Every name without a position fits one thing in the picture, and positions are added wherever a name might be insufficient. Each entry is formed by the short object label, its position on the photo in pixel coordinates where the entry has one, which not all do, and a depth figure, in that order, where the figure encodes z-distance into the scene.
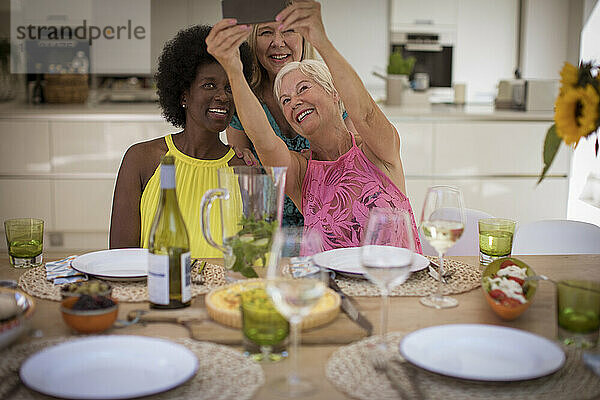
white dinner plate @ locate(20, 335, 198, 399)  0.75
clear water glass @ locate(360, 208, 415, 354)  0.87
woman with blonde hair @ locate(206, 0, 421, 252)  1.62
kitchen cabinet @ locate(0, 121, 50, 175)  3.61
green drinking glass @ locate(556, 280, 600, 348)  0.90
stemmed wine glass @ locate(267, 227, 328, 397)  0.76
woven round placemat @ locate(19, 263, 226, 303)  1.12
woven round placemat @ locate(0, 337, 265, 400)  0.75
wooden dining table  0.83
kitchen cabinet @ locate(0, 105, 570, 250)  3.62
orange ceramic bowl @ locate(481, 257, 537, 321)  1.01
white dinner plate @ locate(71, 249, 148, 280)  1.20
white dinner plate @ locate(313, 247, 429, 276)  1.24
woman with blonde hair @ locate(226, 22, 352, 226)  2.01
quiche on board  0.98
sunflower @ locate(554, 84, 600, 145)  0.96
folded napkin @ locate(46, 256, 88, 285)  1.20
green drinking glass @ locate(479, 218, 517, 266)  1.34
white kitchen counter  3.59
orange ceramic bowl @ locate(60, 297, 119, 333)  0.92
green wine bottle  1.02
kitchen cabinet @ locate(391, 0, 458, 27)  4.69
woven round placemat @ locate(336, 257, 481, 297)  1.16
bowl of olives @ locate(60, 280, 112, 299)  0.99
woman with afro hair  1.75
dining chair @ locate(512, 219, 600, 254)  1.83
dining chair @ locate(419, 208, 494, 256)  1.89
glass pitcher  1.09
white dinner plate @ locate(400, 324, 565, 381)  0.81
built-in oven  4.79
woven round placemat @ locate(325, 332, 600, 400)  0.76
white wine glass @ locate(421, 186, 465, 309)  1.09
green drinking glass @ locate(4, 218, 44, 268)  1.32
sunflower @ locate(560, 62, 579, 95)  0.98
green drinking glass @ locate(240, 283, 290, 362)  0.86
